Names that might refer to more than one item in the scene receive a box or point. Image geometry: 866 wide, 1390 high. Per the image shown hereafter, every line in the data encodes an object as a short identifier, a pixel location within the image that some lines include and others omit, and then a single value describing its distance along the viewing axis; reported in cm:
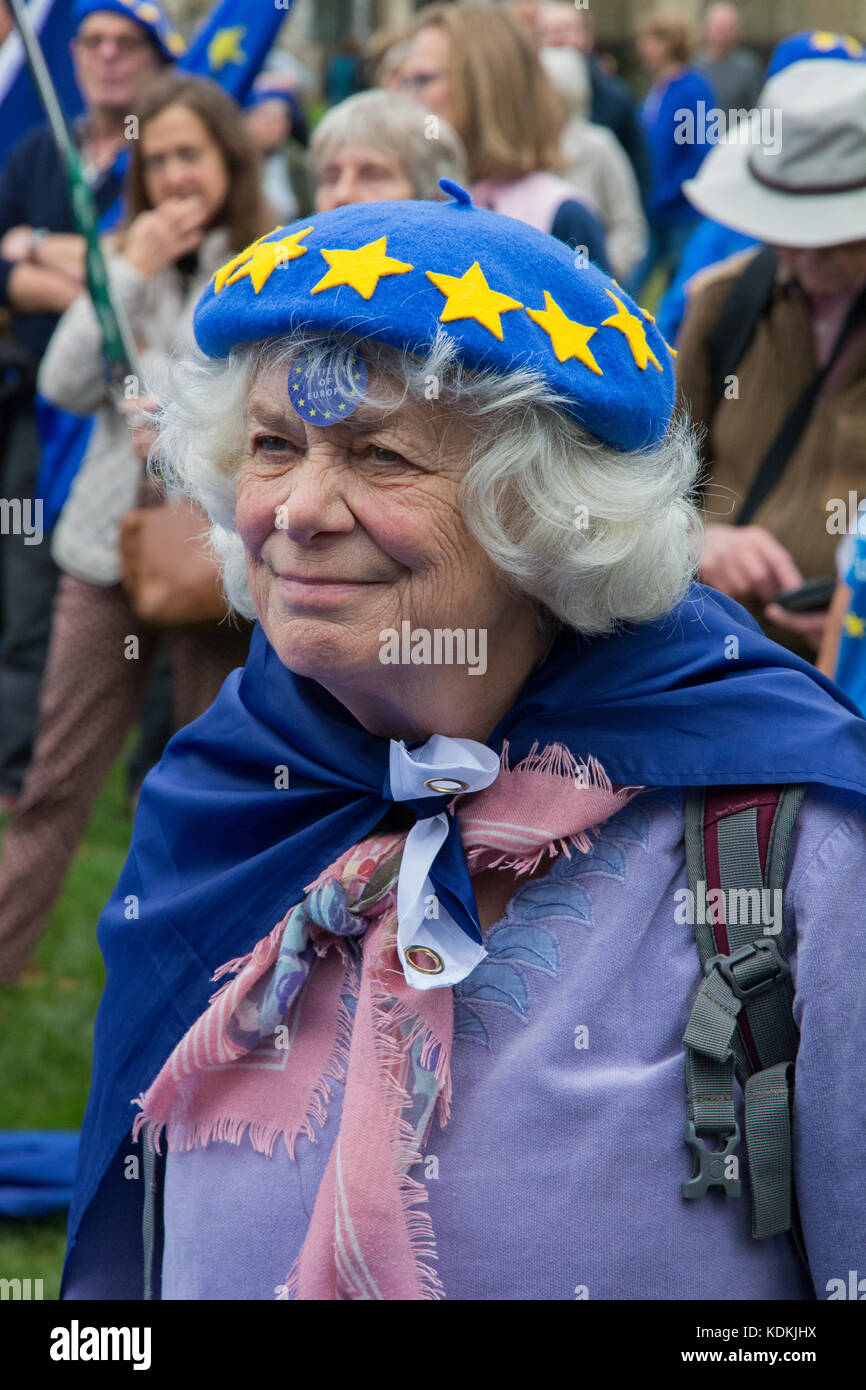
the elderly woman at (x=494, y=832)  166
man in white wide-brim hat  327
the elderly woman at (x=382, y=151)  379
